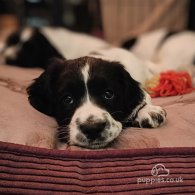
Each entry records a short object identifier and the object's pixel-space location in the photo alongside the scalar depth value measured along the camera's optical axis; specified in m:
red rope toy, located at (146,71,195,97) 0.63
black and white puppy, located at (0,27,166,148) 0.44
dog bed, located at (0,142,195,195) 0.38
